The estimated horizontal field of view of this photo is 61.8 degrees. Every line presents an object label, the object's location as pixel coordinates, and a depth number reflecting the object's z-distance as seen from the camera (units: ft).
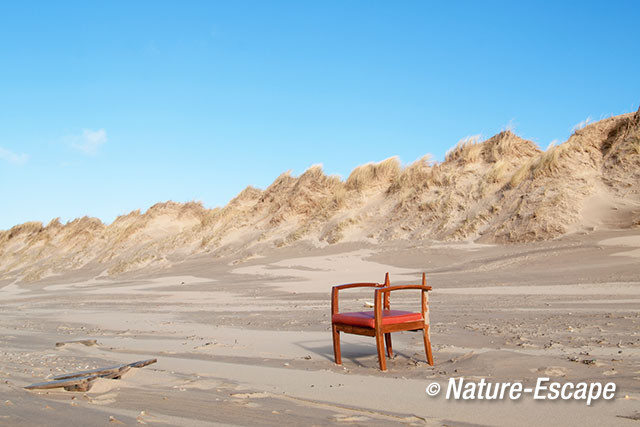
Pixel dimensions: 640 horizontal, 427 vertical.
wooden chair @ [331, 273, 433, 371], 16.28
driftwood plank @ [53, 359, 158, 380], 15.05
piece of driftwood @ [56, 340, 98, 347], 23.16
